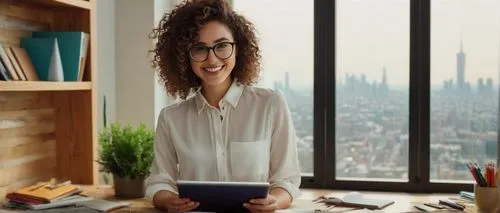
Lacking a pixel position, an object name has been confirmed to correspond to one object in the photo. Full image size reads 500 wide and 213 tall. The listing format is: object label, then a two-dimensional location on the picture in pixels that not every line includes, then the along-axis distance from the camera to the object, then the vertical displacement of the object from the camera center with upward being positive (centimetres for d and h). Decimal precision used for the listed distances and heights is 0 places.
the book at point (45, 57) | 243 +17
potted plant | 242 -26
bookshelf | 246 -8
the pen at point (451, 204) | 218 -41
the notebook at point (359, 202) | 222 -41
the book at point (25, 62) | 234 +15
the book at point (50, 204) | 219 -40
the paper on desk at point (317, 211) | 203 -41
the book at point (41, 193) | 224 -37
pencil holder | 203 -36
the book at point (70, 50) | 255 +21
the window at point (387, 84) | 319 +6
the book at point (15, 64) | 226 +13
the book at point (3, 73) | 216 +9
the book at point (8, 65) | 219 +13
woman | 211 -7
